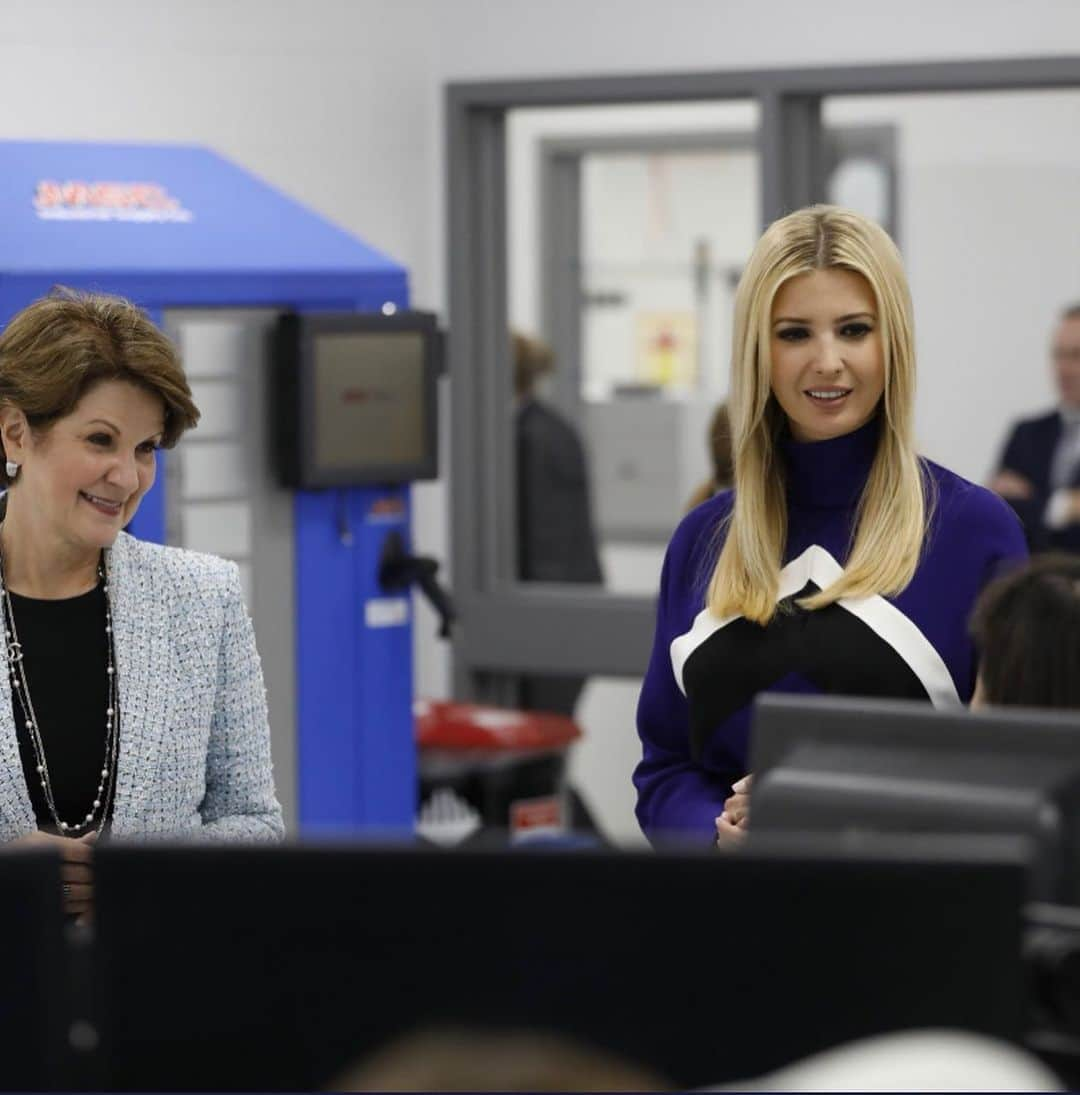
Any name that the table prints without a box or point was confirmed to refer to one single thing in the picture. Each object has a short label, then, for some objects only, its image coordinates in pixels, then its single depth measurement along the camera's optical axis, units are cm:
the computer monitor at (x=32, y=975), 184
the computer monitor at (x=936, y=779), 202
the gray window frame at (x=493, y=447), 983
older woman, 368
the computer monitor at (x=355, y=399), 725
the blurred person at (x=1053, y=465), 894
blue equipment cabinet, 673
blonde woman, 359
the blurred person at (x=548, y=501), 1018
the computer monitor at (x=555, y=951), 181
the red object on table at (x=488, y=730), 895
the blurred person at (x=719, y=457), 704
